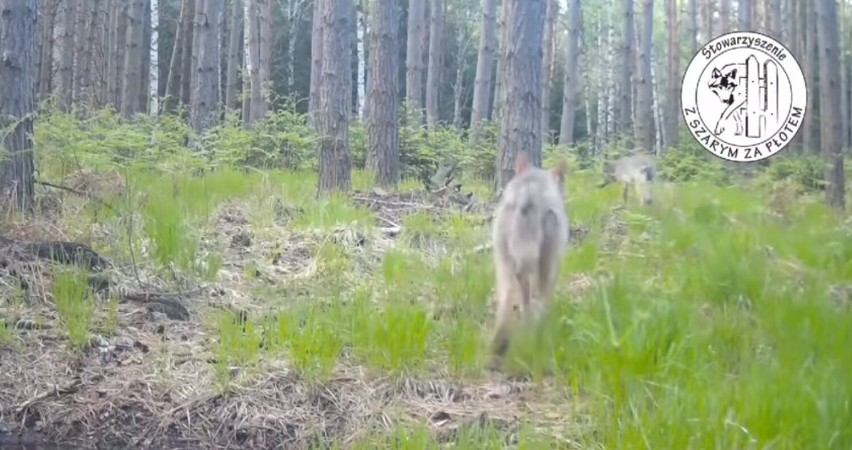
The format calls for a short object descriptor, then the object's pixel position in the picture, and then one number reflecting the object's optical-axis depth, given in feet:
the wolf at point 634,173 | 37.20
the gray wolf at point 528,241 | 15.61
